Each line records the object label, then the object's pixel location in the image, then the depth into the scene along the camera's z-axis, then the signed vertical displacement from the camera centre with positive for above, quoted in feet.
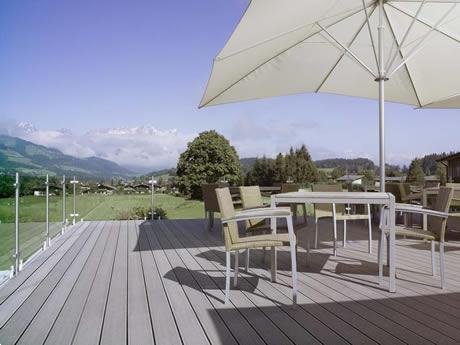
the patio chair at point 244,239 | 9.41 -1.50
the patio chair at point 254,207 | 13.07 -1.13
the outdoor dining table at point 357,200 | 10.25 -0.74
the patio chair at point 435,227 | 10.44 -1.48
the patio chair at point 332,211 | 15.81 -1.60
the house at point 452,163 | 58.62 +1.46
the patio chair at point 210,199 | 20.68 -1.30
